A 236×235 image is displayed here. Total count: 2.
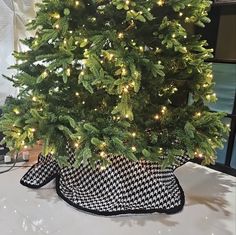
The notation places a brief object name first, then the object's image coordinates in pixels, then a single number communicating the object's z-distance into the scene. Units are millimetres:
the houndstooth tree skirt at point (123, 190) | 1207
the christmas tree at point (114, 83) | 1059
